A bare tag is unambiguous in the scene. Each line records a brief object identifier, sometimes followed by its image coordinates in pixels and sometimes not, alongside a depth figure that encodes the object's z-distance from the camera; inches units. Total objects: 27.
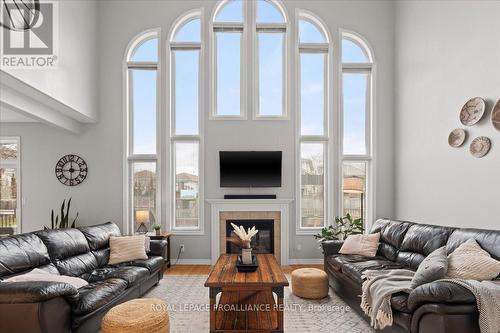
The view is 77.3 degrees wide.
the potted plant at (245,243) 134.2
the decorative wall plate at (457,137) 159.0
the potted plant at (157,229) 208.8
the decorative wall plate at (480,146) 144.5
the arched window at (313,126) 231.0
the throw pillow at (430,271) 98.9
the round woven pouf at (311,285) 148.8
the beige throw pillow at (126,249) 158.9
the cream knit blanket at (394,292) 82.7
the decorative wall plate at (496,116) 137.8
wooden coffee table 110.6
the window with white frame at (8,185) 240.8
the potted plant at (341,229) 207.0
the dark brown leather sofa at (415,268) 84.2
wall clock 228.2
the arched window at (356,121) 233.8
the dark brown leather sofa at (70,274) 88.4
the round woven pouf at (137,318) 93.0
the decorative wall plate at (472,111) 147.6
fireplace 224.2
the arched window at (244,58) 230.1
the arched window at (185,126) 229.0
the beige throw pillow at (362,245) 164.6
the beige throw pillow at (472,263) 99.7
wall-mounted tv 223.1
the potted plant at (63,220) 216.2
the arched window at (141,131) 231.8
